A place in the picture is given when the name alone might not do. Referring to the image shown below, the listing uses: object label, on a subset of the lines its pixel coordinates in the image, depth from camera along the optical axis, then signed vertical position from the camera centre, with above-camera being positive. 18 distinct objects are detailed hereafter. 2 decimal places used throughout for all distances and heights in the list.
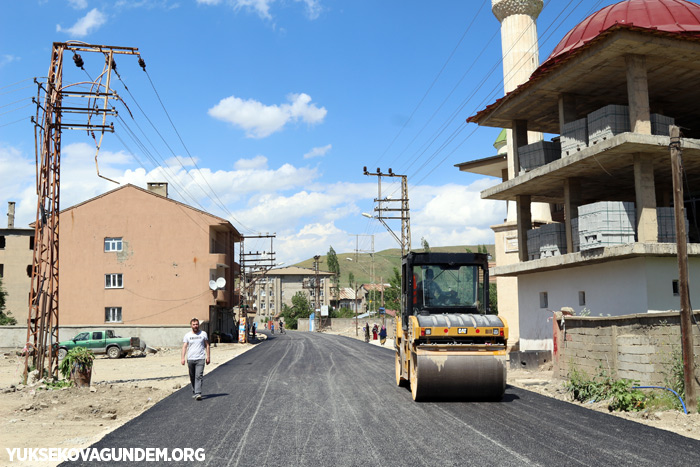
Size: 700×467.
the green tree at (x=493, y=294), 89.74 -0.85
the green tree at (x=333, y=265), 164.71 +7.42
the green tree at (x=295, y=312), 122.63 -4.20
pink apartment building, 48.78 +2.63
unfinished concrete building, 19.05 +4.35
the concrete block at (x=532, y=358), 22.30 -2.57
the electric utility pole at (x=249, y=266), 73.27 +3.44
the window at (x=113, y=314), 49.06 -1.61
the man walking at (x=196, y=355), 14.70 -1.52
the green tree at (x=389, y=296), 104.41 -1.18
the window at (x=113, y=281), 49.12 +1.04
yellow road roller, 13.45 -0.94
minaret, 40.34 +17.00
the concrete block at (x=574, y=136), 21.77 +5.47
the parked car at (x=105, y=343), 35.53 -2.84
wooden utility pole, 12.52 +0.04
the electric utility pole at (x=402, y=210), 46.59 +6.40
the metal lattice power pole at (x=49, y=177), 19.31 +3.83
